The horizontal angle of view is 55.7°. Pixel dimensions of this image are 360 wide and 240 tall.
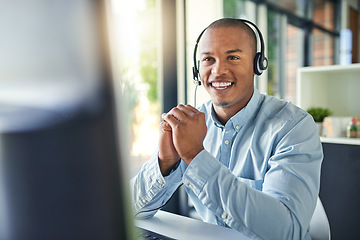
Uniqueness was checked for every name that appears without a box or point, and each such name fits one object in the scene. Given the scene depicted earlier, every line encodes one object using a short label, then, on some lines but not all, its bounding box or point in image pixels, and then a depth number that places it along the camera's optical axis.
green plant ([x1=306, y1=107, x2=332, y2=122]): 2.06
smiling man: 0.79
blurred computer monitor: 0.22
